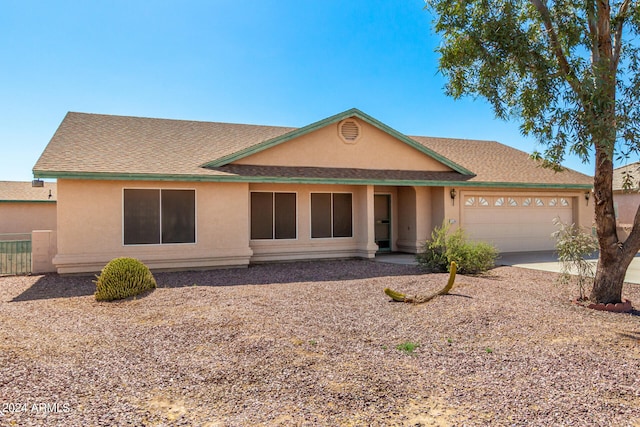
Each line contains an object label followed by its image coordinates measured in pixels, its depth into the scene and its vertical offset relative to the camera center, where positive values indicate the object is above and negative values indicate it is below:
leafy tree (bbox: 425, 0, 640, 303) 7.44 +2.68
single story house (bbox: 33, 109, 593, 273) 12.11 +0.79
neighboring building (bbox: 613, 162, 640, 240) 28.58 +0.68
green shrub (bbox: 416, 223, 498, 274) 11.66 -1.07
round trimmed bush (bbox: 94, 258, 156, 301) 8.98 -1.30
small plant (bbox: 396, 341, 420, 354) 5.78 -1.73
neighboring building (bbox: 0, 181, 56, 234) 25.50 +0.42
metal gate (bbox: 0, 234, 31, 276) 13.41 -1.18
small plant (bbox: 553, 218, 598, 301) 8.38 -0.62
